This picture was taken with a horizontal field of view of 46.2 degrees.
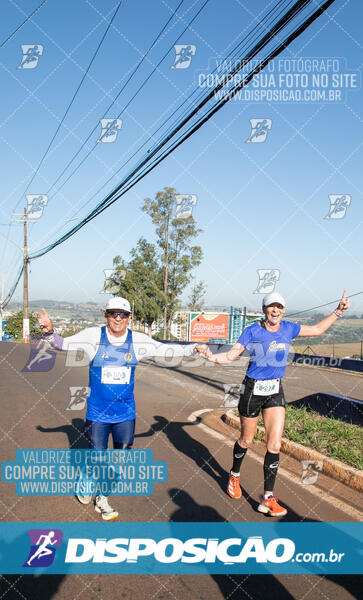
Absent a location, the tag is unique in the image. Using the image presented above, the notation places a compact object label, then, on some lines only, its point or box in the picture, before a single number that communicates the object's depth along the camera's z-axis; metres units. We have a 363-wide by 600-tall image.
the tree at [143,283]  38.91
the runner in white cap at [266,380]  4.39
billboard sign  35.22
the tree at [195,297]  44.84
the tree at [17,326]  43.02
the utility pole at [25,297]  32.33
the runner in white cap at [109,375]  4.02
